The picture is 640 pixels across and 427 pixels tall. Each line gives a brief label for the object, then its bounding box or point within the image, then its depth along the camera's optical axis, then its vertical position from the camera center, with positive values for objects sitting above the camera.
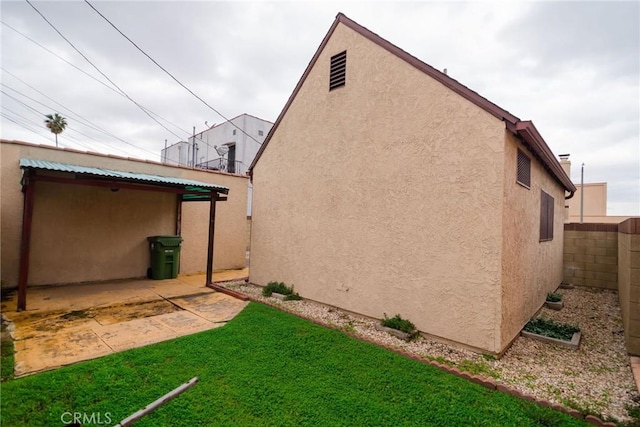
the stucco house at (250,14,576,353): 4.78 +0.60
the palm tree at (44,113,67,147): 39.94 +12.52
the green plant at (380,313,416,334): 5.41 -2.03
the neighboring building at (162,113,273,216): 23.20 +6.56
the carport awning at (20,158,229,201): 6.70 +0.89
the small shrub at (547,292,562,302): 8.10 -1.99
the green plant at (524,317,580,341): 5.66 -2.15
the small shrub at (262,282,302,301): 7.91 -2.17
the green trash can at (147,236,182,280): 9.77 -1.51
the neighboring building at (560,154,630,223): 27.80 +3.15
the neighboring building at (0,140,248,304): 7.72 -0.19
